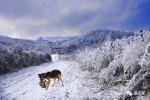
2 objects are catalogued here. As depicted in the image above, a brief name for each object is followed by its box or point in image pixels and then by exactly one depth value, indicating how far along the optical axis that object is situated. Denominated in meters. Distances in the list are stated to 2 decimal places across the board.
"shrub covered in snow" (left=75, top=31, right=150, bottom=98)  5.84
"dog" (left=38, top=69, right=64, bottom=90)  5.44
